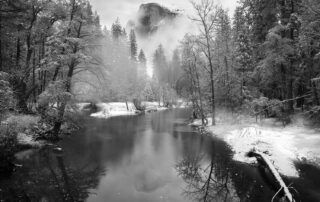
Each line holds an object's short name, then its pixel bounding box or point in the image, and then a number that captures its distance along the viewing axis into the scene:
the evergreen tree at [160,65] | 88.06
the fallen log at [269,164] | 7.33
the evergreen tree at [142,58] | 80.94
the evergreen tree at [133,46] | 72.31
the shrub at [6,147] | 10.38
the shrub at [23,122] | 11.83
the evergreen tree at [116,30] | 67.16
